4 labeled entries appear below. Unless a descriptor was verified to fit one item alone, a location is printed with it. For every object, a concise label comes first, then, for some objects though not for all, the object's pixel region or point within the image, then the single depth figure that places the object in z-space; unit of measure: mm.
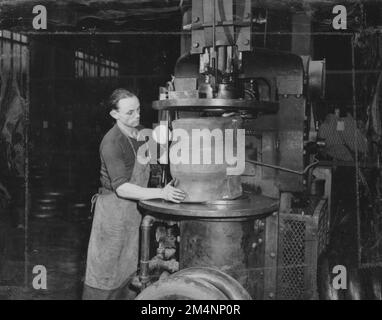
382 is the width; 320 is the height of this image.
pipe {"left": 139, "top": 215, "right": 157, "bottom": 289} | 2824
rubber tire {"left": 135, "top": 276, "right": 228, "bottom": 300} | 2246
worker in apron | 3064
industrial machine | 2602
